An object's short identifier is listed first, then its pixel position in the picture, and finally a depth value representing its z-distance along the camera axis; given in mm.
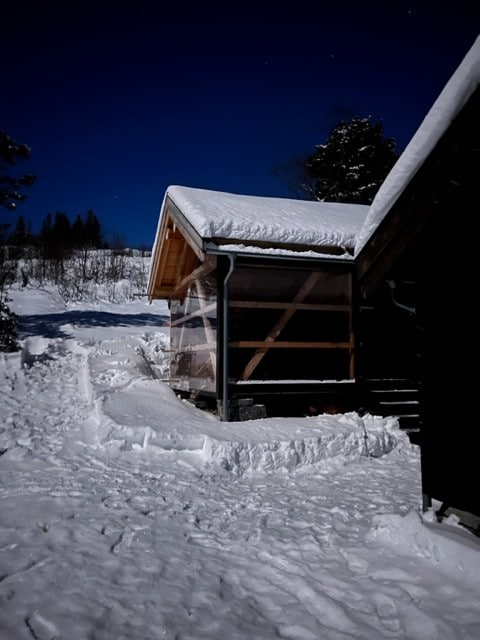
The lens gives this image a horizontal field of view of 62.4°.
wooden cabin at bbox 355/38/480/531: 2662
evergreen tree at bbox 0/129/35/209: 12070
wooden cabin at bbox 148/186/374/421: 6538
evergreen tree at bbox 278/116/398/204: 22875
